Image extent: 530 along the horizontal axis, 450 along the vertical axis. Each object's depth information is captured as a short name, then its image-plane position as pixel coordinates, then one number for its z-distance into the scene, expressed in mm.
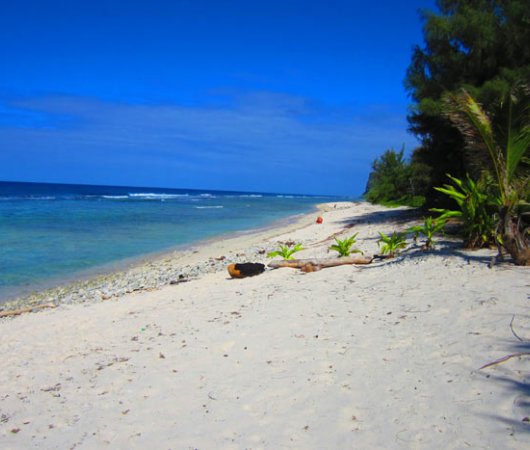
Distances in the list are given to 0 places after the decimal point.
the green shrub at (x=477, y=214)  8055
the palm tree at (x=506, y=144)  6957
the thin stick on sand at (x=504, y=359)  3779
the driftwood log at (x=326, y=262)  8570
